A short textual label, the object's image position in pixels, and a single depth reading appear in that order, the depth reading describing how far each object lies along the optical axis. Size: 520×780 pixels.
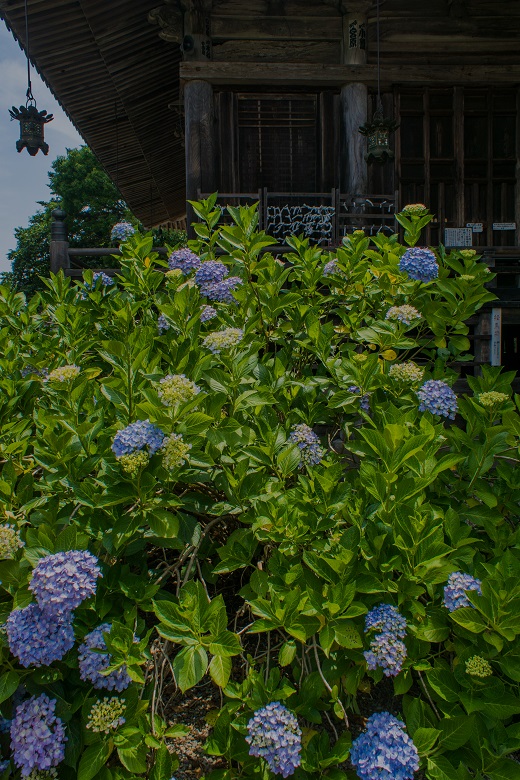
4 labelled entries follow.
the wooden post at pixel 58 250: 6.24
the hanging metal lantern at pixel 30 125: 6.46
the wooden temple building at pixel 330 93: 7.18
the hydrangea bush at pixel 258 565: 1.64
